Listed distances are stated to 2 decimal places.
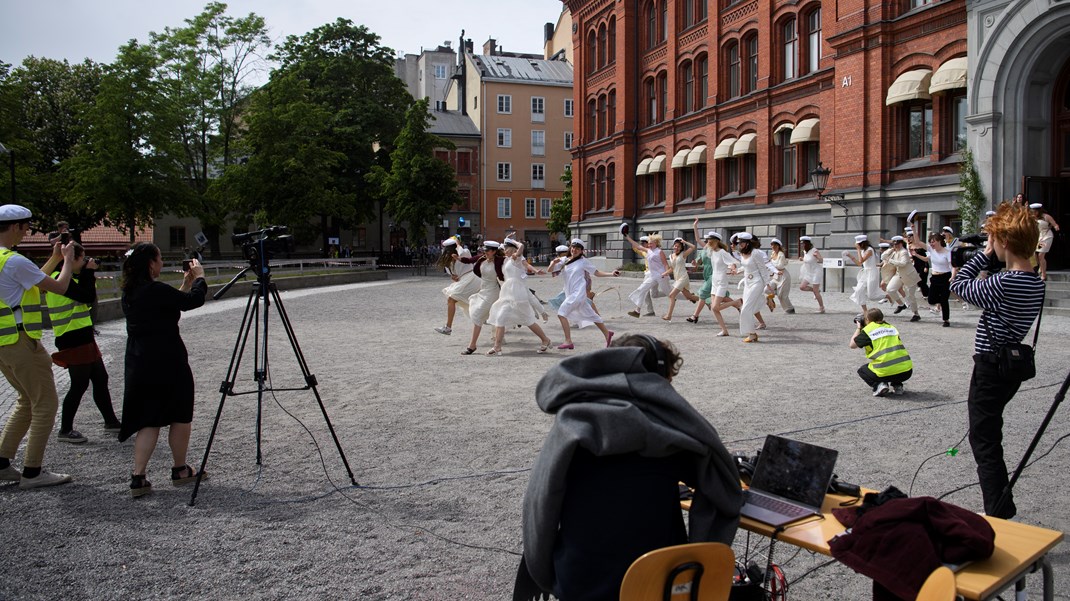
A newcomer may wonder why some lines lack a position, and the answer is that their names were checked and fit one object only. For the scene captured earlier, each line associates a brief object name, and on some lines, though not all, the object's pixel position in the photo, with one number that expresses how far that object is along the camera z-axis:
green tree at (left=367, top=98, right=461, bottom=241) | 52.12
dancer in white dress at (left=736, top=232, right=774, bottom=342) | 14.60
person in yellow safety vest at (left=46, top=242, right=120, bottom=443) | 7.39
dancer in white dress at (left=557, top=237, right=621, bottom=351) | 14.16
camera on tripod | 6.46
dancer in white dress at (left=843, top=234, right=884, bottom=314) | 18.21
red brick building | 25.72
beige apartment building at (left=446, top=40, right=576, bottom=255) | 74.06
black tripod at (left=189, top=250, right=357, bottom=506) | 6.28
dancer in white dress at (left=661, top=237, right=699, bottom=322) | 18.42
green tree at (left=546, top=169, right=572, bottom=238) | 66.69
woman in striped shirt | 4.92
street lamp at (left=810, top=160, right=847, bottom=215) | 27.17
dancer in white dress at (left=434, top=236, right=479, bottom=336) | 15.39
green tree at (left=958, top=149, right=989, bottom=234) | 22.62
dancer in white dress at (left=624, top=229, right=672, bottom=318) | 17.88
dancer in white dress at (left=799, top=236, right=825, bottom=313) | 21.36
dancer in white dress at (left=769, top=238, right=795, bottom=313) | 19.86
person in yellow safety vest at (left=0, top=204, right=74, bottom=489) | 6.12
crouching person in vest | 9.25
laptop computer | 3.52
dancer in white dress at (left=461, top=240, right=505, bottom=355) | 14.05
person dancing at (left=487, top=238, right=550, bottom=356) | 13.54
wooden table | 2.78
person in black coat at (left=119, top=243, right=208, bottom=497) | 5.95
